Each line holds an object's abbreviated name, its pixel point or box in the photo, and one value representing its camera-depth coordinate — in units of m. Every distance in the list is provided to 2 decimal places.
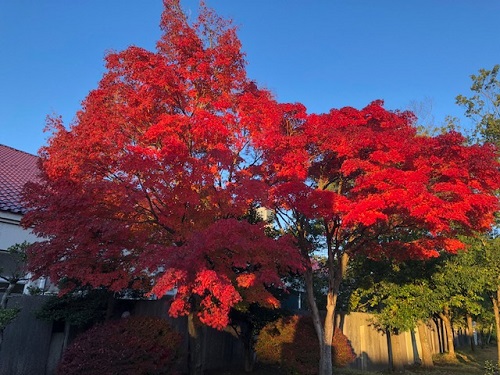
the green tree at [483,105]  19.53
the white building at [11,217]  12.15
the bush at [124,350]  8.25
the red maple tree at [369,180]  9.27
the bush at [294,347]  11.54
